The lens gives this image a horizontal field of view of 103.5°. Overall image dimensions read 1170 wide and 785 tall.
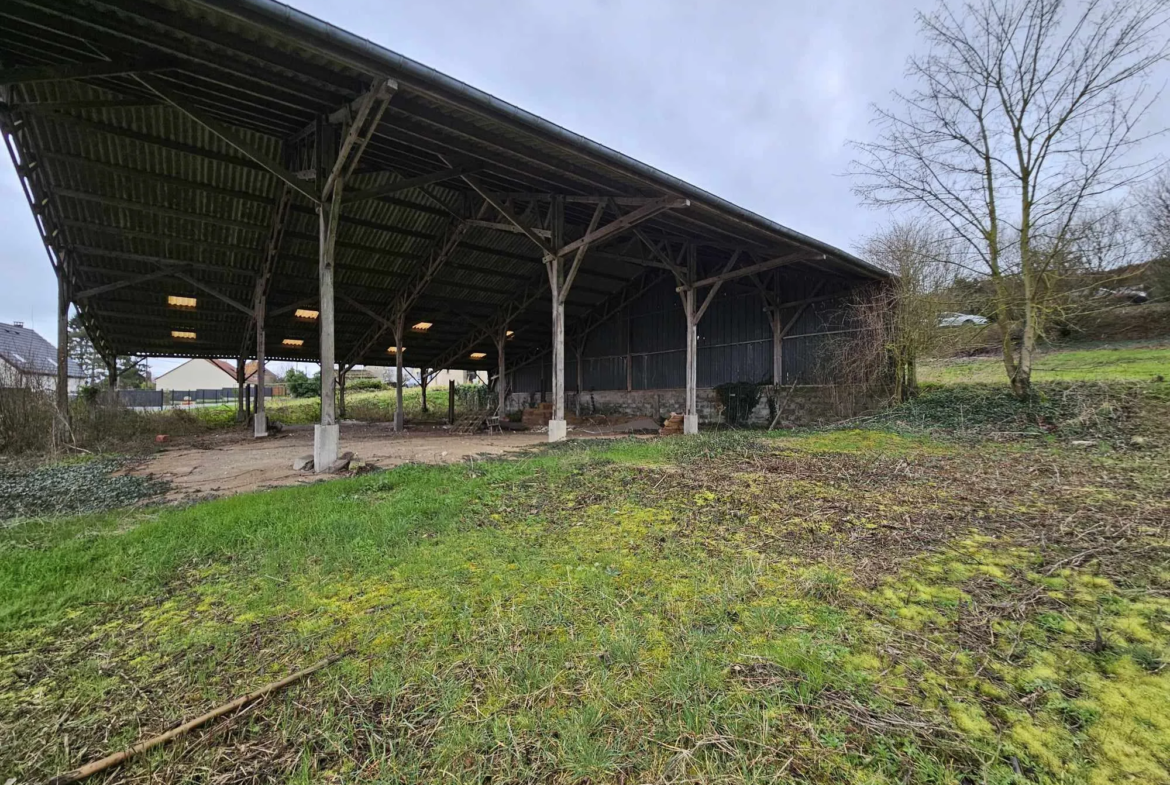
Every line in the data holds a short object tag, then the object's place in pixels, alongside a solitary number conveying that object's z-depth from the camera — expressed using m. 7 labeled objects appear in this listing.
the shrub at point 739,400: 13.83
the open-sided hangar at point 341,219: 5.61
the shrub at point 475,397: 23.17
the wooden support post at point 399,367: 15.26
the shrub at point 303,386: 28.83
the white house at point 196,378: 41.16
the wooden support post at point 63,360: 8.39
